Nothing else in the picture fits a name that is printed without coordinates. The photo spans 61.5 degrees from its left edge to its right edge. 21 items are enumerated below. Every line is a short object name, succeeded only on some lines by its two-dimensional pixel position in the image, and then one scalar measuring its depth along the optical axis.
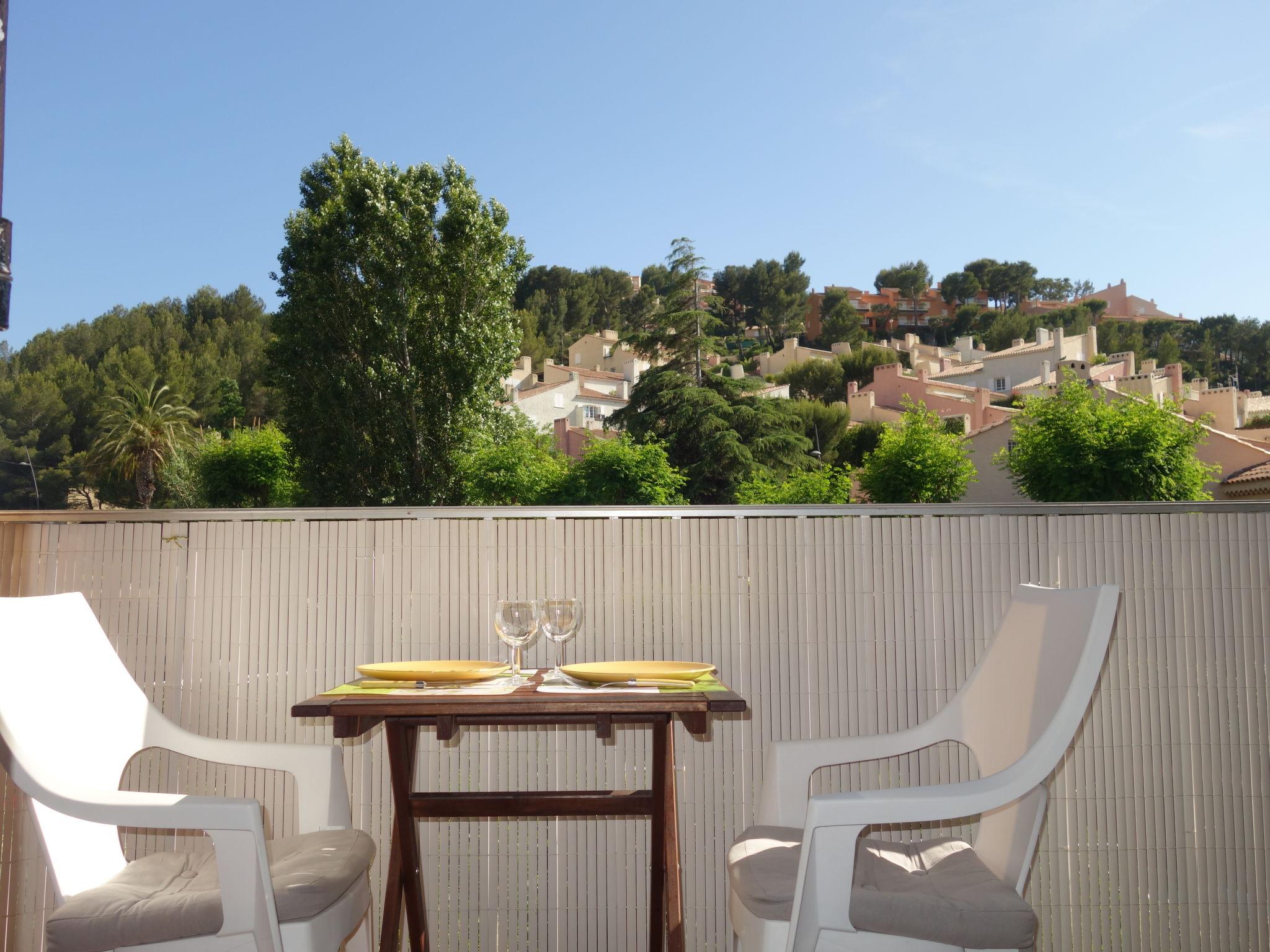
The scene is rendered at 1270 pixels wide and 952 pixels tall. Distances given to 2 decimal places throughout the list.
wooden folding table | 1.48
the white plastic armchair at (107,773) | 1.32
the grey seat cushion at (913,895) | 1.34
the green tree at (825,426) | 32.28
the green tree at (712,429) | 27.41
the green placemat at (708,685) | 1.60
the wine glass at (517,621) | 1.76
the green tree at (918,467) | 28.30
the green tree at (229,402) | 28.66
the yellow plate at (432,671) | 1.61
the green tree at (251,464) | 29.27
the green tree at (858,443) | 33.31
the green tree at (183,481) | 30.22
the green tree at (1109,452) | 25.53
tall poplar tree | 24.95
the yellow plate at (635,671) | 1.59
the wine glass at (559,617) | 1.77
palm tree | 27.52
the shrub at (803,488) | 26.92
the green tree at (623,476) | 26.34
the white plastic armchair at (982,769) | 1.31
